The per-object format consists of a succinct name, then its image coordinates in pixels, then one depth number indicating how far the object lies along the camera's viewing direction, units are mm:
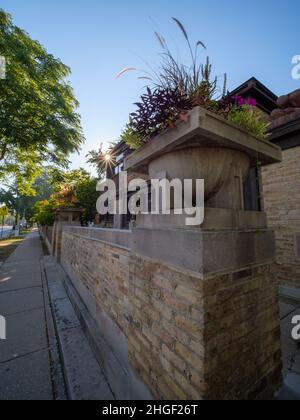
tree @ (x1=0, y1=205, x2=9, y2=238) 25172
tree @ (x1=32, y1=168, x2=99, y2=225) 10811
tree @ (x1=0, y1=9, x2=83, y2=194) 8812
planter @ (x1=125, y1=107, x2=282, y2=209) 1372
